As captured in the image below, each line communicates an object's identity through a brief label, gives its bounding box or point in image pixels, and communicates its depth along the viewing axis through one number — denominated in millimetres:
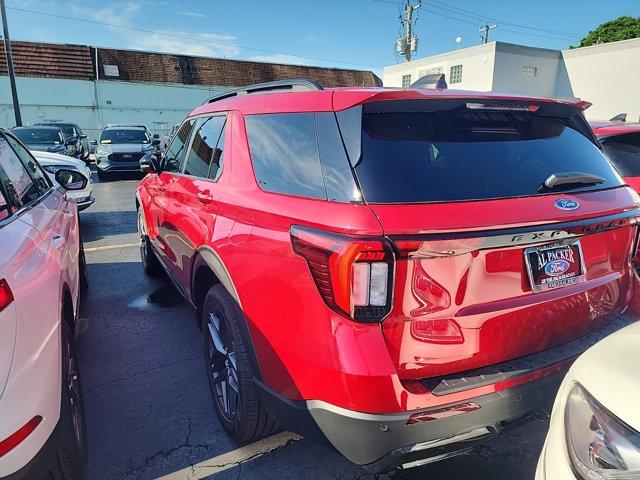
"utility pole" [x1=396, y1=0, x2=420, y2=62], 31969
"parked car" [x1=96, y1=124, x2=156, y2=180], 13948
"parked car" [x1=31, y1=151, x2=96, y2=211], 7496
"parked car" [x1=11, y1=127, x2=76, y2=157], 13086
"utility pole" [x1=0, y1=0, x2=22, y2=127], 20391
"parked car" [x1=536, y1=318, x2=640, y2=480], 1163
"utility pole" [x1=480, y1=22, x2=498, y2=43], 42044
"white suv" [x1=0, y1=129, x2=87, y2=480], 1526
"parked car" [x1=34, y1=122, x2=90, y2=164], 15930
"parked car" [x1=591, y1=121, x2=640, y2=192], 4383
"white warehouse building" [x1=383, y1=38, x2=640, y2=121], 22828
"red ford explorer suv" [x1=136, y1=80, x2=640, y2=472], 1632
